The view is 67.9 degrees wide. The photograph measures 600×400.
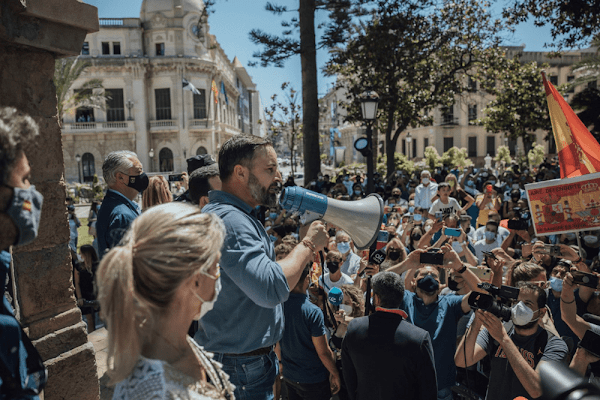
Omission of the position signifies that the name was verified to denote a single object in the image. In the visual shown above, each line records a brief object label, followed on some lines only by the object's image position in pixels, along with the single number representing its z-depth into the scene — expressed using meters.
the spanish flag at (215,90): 37.91
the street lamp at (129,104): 37.22
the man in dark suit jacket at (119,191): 3.13
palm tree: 24.31
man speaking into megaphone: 1.80
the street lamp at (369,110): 8.23
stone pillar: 2.81
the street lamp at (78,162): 34.97
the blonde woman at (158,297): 1.14
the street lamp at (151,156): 37.74
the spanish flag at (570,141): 4.31
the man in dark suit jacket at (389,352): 2.56
